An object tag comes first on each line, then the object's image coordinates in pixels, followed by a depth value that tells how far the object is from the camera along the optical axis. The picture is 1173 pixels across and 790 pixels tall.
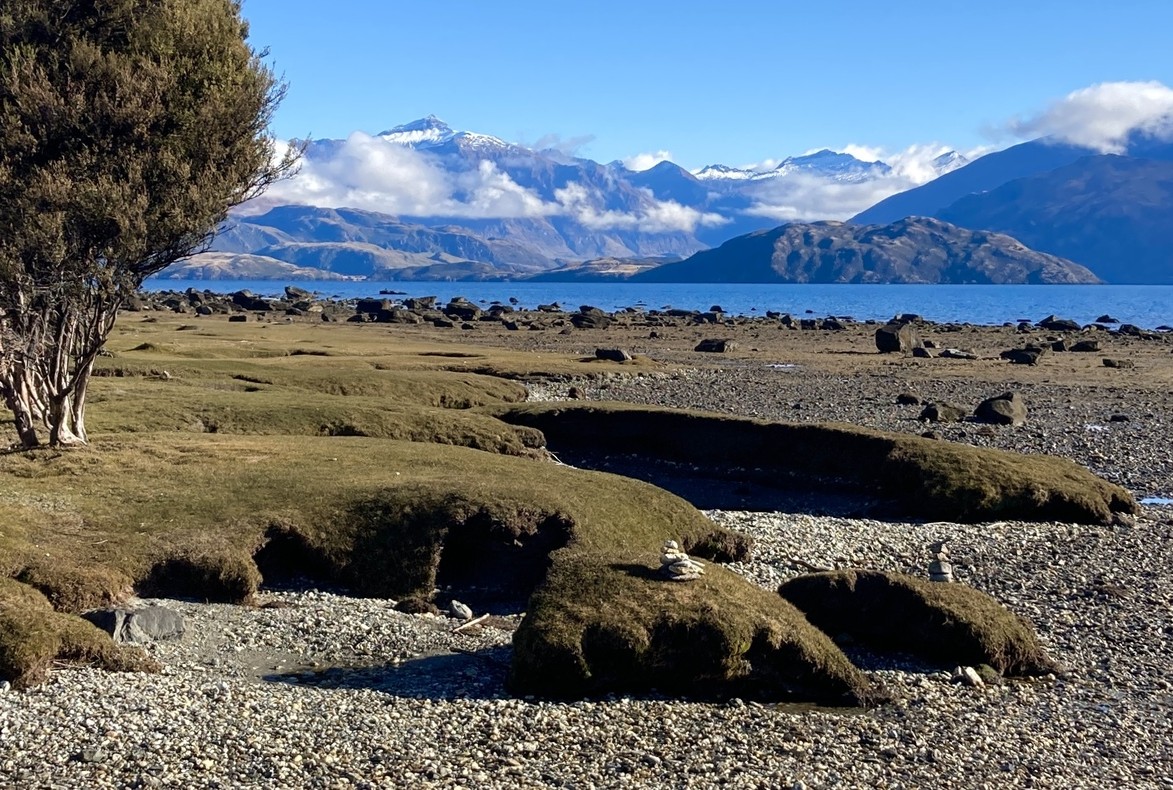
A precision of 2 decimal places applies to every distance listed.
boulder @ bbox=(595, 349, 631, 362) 74.46
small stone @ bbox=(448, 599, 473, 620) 20.29
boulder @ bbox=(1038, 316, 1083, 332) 127.74
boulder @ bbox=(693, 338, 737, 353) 91.75
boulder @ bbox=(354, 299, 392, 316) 143.34
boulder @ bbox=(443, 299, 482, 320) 139.31
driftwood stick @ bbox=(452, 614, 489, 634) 19.28
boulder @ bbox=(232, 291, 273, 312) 155.68
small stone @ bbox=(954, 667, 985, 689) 17.02
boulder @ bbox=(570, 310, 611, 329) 128.62
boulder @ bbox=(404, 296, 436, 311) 167.75
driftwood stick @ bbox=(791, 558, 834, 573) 24.67
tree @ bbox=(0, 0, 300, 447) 23.77
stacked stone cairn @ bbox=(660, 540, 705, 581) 17.61
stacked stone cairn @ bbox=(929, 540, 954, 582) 20.64
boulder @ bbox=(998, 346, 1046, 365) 79.44
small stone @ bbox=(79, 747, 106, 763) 12.75
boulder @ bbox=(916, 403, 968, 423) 47.88
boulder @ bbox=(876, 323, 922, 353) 90.12
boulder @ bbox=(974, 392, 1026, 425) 47.53
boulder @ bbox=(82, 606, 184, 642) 17.14
